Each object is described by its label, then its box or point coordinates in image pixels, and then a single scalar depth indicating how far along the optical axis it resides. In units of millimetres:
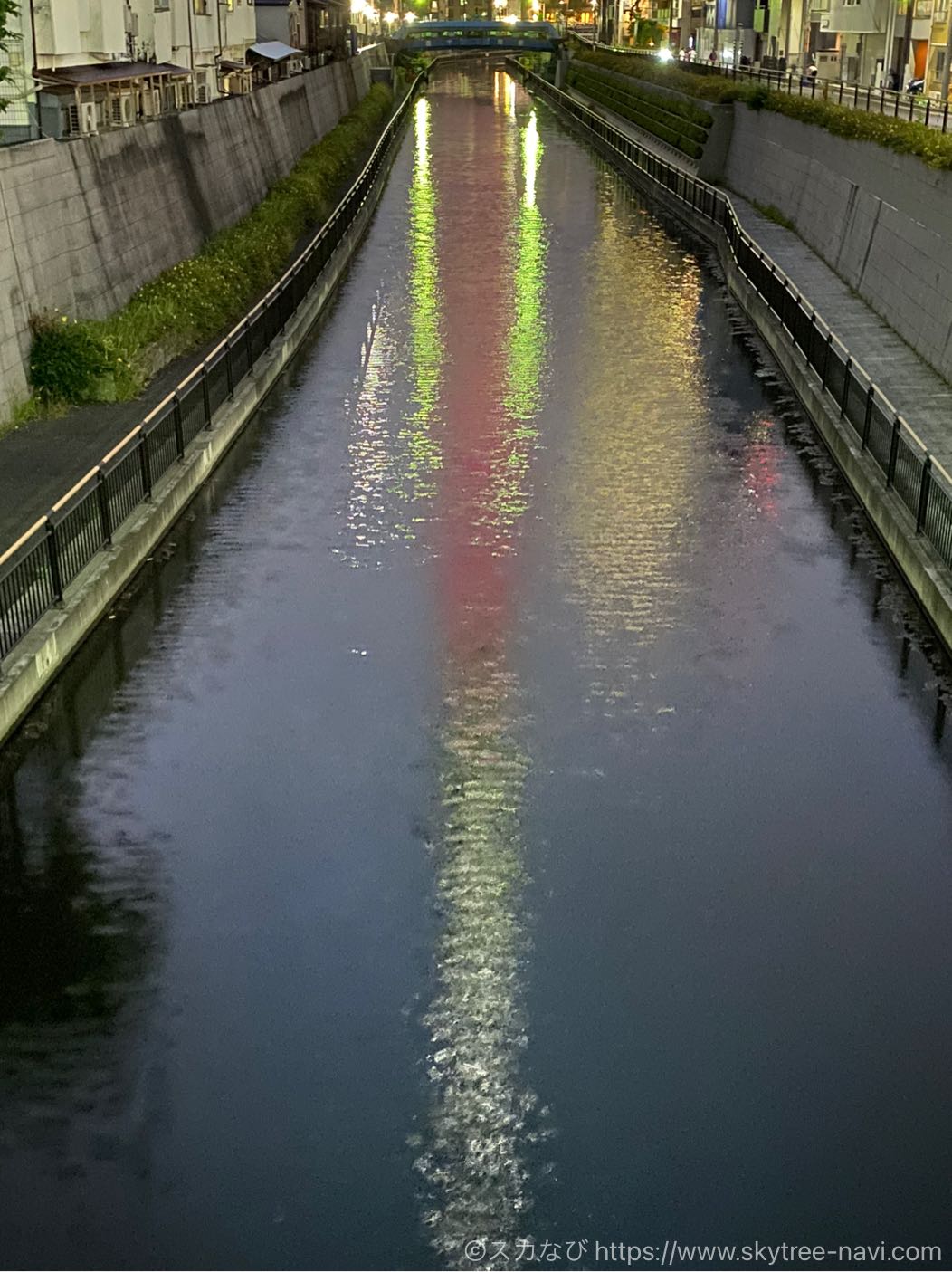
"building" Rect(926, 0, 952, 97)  60094
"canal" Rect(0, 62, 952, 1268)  8836
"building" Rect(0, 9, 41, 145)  24297
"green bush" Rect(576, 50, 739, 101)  56156
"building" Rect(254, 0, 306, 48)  72750
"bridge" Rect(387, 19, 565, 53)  136750
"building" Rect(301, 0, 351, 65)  78938
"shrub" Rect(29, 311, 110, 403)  22609
